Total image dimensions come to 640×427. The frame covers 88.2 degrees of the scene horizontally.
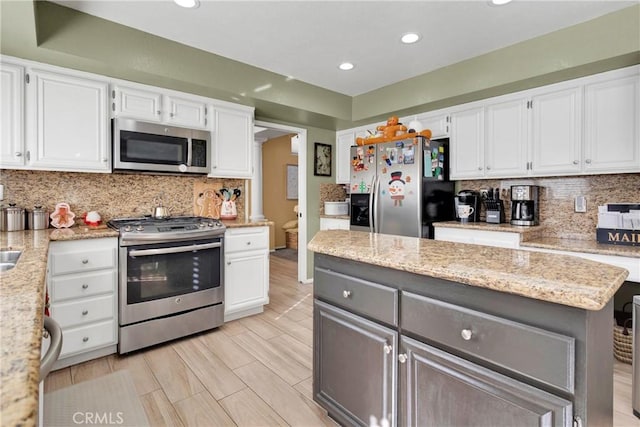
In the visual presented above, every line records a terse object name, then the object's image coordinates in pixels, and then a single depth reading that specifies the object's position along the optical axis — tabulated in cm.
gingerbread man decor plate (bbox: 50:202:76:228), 267
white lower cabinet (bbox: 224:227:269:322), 311
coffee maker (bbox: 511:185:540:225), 312
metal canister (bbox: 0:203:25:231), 239
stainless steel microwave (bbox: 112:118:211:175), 272
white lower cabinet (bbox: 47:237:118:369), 227
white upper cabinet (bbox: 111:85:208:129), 275
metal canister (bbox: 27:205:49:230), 251
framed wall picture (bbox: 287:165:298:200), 753
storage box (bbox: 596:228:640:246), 252
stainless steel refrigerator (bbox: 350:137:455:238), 342
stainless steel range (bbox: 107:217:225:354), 251
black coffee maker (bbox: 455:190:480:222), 356
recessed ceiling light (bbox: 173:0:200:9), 223
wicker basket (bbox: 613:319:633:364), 242
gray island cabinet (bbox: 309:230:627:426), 92
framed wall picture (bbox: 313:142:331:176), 466
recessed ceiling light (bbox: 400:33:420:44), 270
